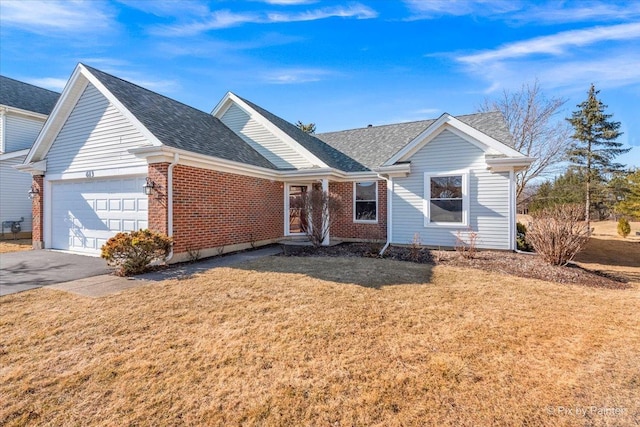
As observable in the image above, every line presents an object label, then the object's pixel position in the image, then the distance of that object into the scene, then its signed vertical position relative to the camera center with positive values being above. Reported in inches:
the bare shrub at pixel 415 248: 365.4 -50.1
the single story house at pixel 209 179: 348.8 +44.3
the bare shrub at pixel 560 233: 304.3 -22.9
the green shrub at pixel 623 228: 764.0 -42.9
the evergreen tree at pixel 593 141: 1056.2 +257.3
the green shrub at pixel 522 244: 416.2 -45.9
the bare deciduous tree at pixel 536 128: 876.0 +251.4
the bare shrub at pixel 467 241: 387.2 -40.3
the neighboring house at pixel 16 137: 598.5 +166.0
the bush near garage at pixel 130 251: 285.9 -39.5
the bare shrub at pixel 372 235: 489.9 -40.4
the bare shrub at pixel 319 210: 426.0 +1.8
